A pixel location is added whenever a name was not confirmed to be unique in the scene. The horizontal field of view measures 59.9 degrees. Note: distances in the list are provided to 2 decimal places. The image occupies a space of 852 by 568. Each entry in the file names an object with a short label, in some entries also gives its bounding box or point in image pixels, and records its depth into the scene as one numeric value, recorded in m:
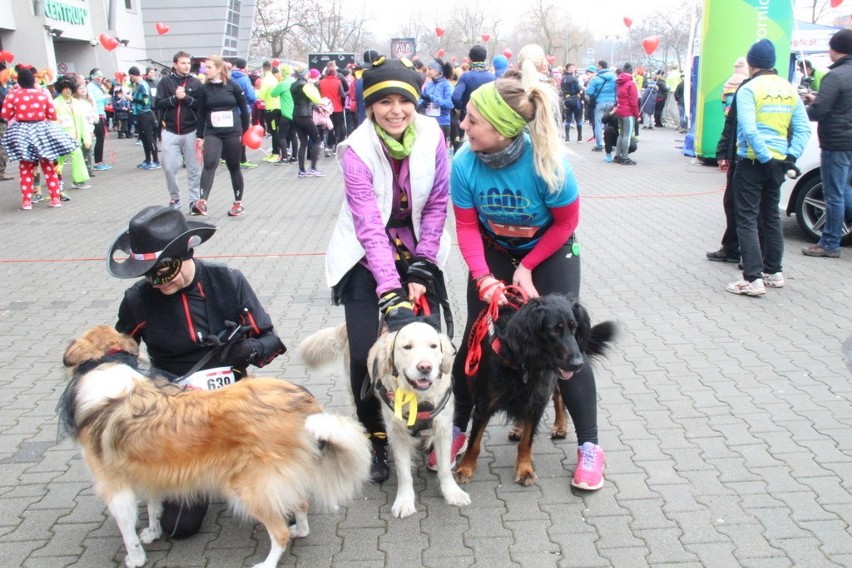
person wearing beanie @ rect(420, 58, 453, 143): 13.74
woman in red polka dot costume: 10.73
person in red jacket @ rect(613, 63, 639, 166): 14.51
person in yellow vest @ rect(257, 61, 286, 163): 15.89
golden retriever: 3.09
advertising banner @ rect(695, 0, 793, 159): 12.79
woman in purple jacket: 3.32
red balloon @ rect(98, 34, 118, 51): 21.25
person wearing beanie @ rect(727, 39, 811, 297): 6.30
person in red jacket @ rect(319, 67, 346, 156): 17.66
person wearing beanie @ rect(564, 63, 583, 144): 19.94
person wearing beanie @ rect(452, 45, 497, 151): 11.63
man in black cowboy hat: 3.25
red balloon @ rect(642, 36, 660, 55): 25.42
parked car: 8.15
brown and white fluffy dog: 2.85
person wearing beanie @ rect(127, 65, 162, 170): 15.04
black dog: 3.19
